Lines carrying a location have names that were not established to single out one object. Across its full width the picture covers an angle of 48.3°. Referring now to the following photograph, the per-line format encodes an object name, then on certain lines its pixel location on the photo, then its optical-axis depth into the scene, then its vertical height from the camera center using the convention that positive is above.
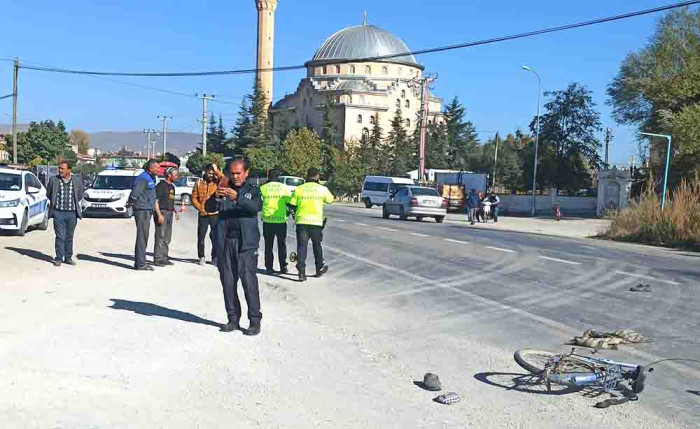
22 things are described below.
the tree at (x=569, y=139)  78.38 +5.38
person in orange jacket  8.72 -0.34
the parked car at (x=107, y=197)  28.83 -0.96
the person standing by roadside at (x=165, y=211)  14.59 -0.70
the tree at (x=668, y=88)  43.11 +7.23
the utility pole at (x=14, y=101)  50.62 +4.34
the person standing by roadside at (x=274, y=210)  13.75 -0.55
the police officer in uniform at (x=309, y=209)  13.17 -0.48
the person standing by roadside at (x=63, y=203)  13.77 -0.58
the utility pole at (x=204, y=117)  99.00 +7.46
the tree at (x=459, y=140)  111.51 +7.00
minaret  114.06 +21.54
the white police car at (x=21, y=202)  19.19 -0.86
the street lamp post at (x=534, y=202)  58.09 -0.91
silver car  35.44 -0.83
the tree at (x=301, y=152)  91.75 +3.40
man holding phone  8.27 -0.68
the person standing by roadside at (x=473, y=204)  39.31 -0.85
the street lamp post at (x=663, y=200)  28.28 -0.19
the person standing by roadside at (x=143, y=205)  13.80 -0.57
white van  57.19 -0.32
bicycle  6.42 -1.53
